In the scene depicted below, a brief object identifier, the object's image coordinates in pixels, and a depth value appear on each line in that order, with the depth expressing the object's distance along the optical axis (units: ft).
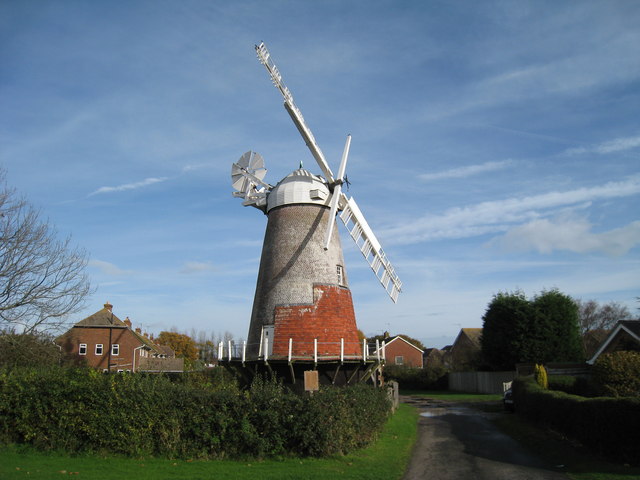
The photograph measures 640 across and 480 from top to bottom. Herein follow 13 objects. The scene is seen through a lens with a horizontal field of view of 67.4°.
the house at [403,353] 215.10
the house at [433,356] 273.25
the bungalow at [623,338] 80.07
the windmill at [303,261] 62.34
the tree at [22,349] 64.22
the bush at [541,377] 73.67
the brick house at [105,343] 157.17
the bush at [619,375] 60.64
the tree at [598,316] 216.74
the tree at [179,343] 289.53
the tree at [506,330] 124.88
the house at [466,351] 154.49
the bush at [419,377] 155.02
